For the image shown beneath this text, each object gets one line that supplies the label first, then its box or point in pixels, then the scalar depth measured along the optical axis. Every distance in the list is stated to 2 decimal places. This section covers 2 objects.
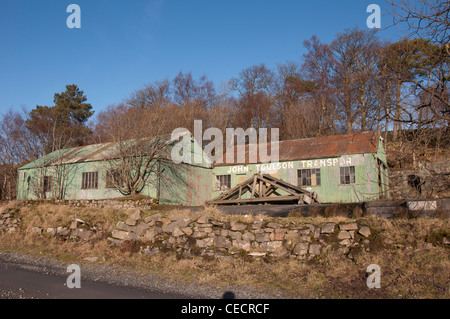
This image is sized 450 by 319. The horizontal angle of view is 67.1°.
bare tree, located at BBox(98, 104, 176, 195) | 20.86
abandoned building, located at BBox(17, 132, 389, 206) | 21.09
